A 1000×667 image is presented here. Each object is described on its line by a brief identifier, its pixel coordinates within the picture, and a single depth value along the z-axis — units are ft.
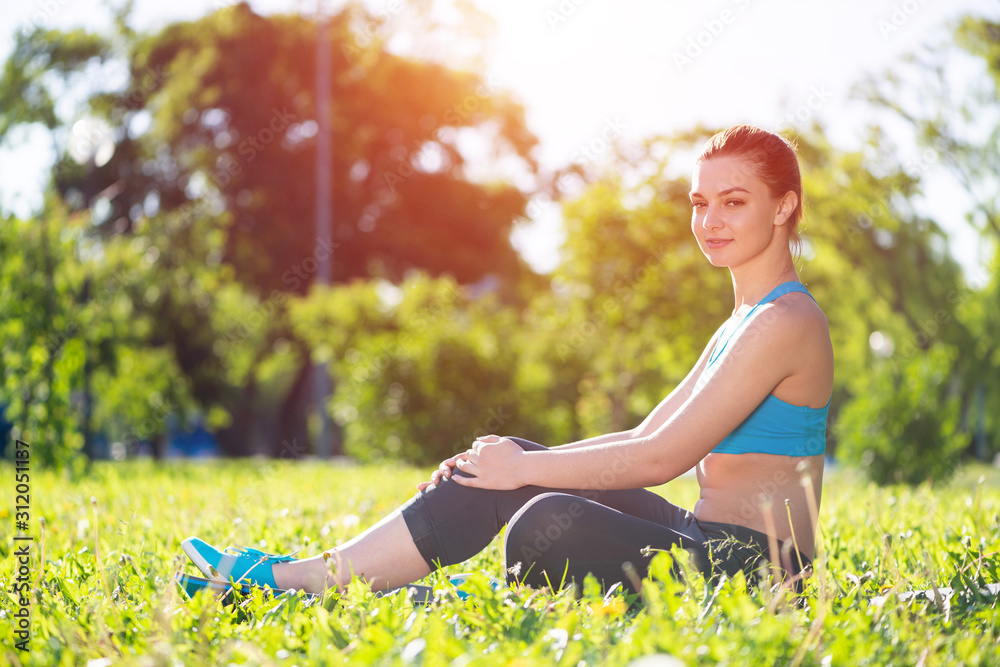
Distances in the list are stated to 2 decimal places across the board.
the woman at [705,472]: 7.24
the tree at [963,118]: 39.23
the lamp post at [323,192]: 49.75
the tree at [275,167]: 46.37
